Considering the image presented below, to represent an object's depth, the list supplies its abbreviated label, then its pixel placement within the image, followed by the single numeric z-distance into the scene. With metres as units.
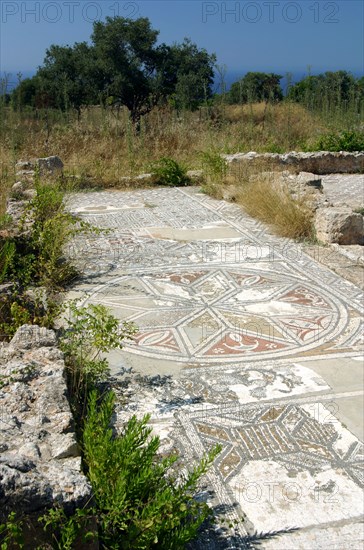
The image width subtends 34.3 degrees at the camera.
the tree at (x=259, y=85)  19.25
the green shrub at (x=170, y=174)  9.42
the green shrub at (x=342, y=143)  11.23
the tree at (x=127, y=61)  15.43
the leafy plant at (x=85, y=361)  3.01
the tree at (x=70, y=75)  15.73
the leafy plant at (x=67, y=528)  1.65
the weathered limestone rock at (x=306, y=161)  9.66
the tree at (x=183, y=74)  15.90
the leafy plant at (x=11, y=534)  1.57
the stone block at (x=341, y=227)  5.98
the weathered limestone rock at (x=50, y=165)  8.87
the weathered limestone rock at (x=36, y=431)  1.70
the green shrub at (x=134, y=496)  1.85
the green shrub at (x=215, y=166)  9.01
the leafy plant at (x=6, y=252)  4.25
